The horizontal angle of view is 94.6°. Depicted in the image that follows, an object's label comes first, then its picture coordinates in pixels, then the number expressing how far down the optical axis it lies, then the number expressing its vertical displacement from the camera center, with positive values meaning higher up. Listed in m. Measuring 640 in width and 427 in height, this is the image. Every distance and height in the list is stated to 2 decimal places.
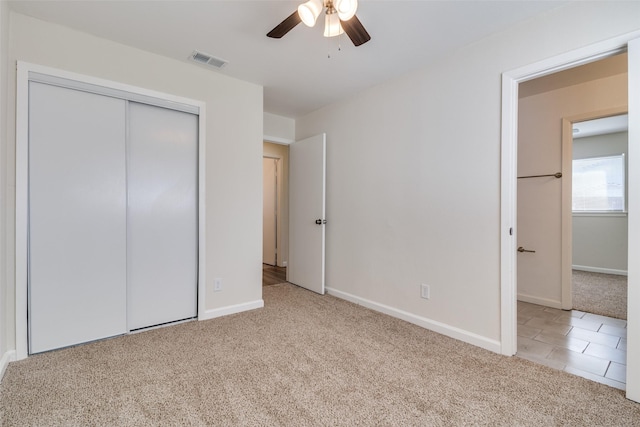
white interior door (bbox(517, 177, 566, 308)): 3.29 -0.31
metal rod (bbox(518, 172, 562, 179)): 3.28 +0.44
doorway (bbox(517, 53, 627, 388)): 2.70 +0.18
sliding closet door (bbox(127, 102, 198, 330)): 2.51 -0.04
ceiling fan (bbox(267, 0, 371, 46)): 1.55 +1.12
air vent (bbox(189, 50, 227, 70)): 2.54 +1.35
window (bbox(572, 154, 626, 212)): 4.96 +0.53
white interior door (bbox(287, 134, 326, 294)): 3.70 -0.01
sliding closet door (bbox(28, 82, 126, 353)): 2.10 -0.05
